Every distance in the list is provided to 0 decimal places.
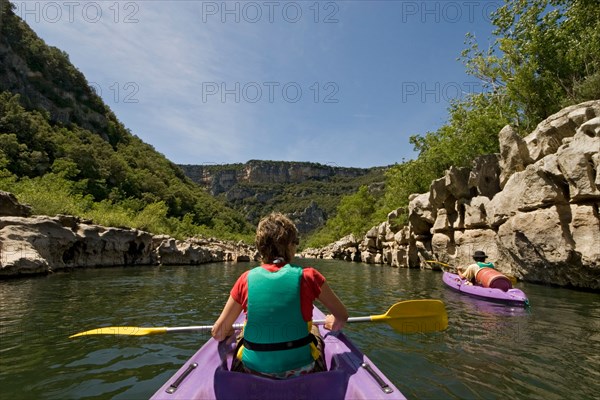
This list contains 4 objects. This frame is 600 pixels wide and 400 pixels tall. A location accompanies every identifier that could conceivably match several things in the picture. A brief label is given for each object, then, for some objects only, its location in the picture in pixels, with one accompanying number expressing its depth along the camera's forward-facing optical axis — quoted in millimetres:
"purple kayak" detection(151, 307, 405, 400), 2510
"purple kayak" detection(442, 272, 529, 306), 8484
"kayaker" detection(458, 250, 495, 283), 10664
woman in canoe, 2613
